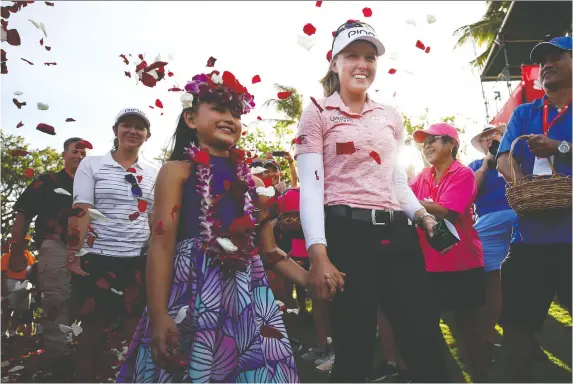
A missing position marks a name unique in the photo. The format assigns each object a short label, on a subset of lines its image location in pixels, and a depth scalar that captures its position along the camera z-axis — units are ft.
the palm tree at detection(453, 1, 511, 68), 63.98
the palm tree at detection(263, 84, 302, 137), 71.31
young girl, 5.93
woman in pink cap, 11.28
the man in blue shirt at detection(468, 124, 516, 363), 13.94
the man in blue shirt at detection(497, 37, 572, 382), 8.38
